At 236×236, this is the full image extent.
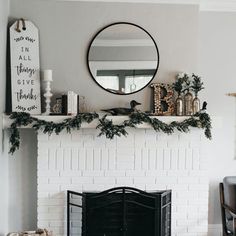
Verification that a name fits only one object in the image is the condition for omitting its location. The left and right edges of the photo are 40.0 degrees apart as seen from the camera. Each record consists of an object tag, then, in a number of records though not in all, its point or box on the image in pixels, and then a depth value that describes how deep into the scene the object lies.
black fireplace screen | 3.00
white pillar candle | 3.06
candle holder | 3.06
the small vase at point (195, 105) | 3.20
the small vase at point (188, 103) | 3.21
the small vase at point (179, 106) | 3.19
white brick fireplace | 3.13
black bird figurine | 3.11
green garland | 2.98
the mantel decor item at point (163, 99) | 3.23
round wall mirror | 3.21
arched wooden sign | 3.11
